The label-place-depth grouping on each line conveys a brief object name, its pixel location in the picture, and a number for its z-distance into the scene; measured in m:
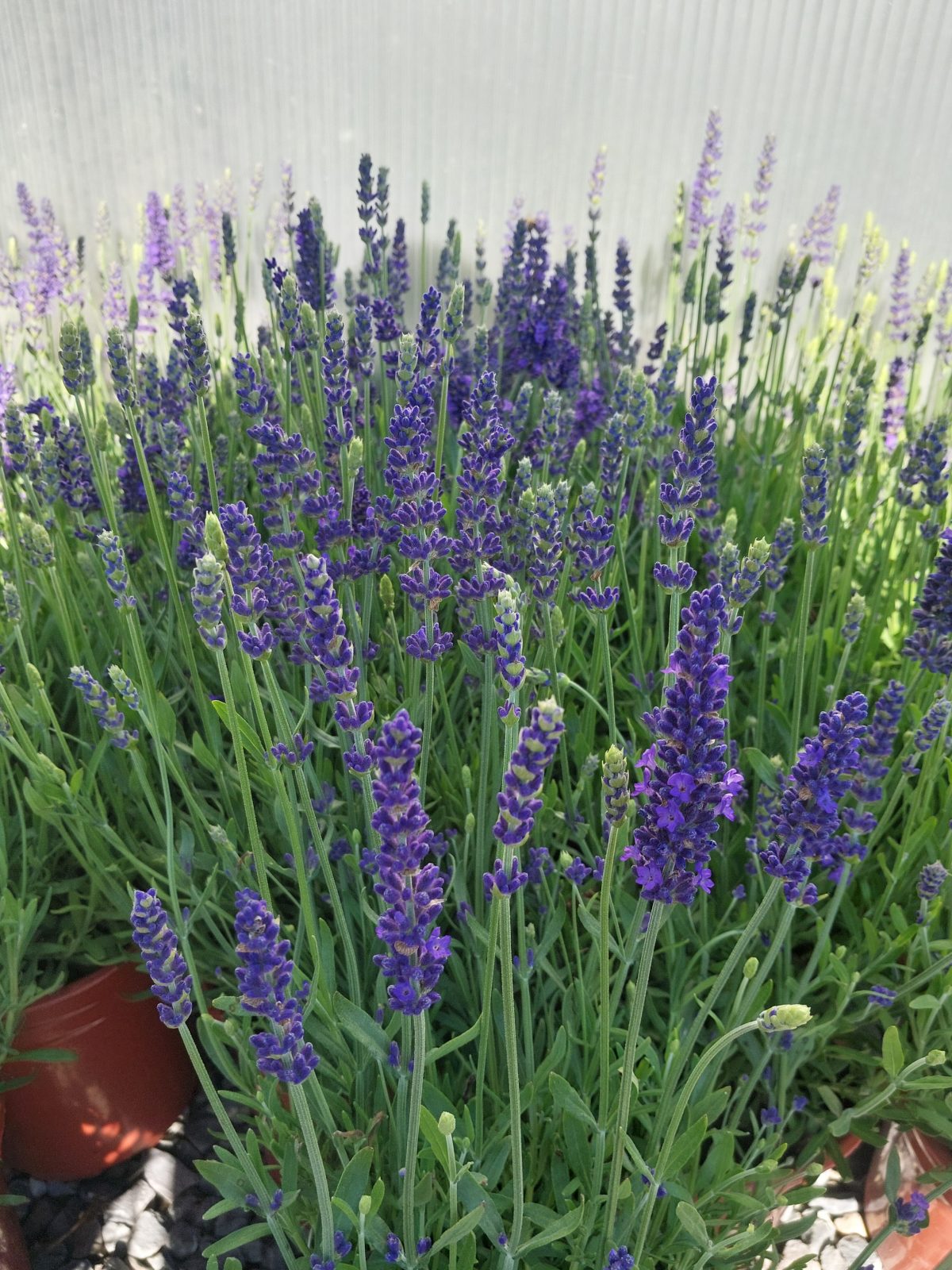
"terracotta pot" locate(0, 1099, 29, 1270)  0.36
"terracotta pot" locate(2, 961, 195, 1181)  0.38
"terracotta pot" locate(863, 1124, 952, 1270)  0.35
